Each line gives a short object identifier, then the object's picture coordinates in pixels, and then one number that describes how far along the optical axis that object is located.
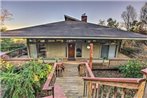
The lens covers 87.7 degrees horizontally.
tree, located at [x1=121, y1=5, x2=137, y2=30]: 11.38
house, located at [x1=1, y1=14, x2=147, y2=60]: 5.55
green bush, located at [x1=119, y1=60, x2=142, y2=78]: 4.19
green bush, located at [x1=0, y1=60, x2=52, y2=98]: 2.86
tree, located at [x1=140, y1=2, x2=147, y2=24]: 10.81
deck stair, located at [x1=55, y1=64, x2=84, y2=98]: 2.76
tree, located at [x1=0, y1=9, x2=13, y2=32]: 11.66
